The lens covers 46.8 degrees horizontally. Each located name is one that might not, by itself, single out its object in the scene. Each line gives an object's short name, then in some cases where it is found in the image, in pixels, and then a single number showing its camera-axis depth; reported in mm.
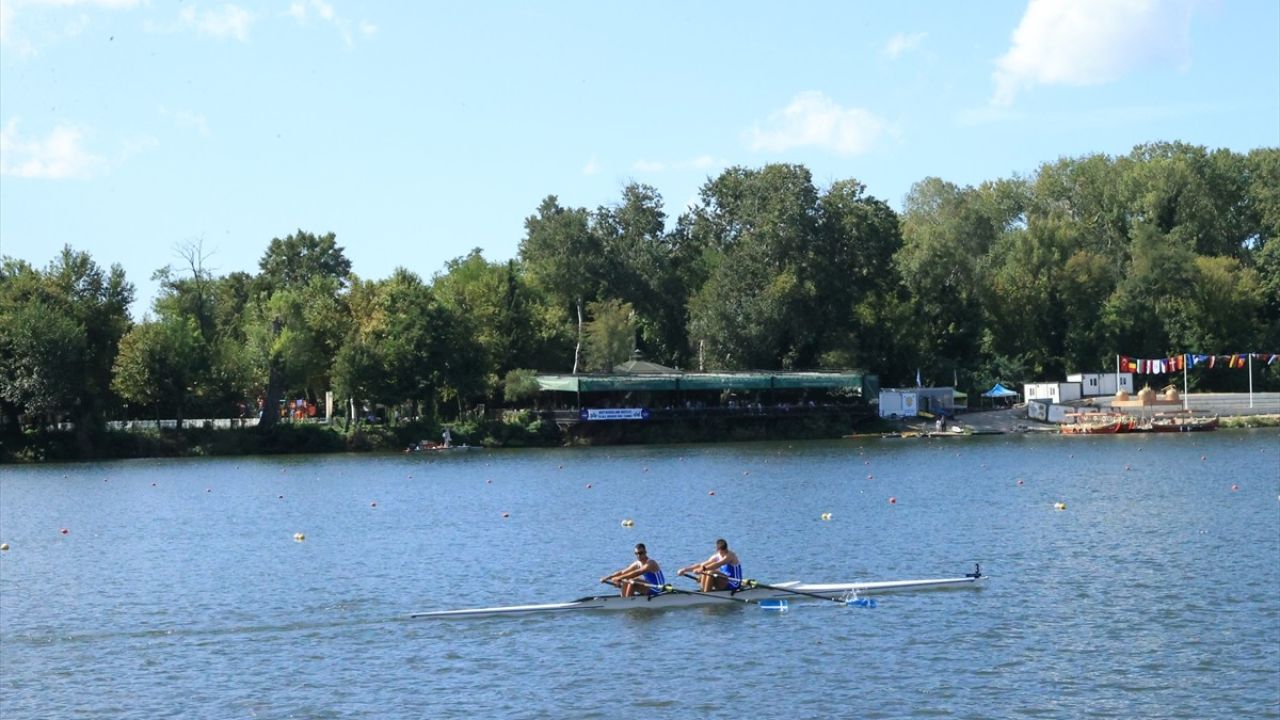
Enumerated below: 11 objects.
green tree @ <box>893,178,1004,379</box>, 103250
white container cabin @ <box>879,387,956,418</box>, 94688
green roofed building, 90625
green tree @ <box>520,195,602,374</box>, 101750
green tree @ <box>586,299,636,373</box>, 96562
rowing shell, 28797
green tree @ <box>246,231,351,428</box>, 88000
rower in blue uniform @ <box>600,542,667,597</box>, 29359
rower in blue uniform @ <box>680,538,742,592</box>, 29578
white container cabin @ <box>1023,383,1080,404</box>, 94938
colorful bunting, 95375
